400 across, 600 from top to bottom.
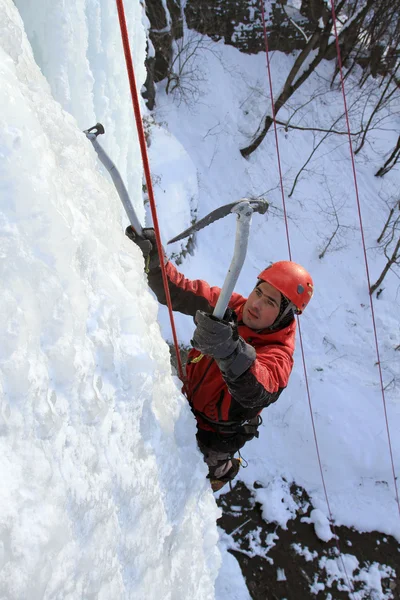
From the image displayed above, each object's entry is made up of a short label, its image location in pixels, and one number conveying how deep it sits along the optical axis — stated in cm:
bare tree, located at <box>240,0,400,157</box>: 1106
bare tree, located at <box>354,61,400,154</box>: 1158
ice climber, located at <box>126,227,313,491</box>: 196
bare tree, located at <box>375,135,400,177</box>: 1130
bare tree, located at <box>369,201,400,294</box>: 967
